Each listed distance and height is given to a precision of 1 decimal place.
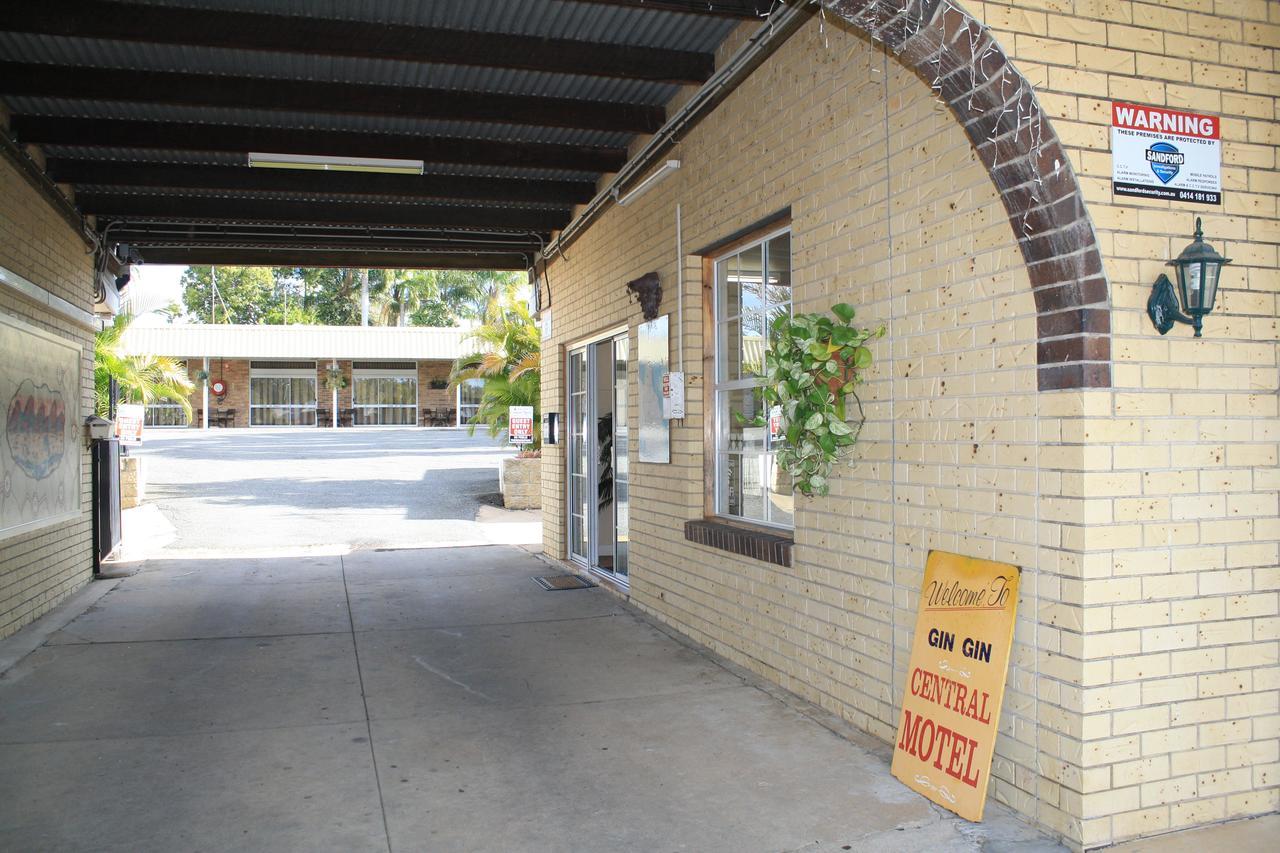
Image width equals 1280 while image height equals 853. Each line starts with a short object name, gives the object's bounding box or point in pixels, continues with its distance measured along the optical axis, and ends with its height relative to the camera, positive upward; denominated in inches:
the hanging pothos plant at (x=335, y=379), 1450.5 +80.2
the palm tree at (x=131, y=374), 585.7 +41.9
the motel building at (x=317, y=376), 1392.7 +87.4
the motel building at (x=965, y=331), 136.2 +16.0
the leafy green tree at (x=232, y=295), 2015.3 +296.0
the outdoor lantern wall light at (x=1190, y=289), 136.1 +19.1
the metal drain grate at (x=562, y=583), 350.3 -58.6
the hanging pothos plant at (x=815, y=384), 177.8 +8.1
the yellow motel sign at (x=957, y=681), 143.8 -41.5
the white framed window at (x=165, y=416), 1562.5 +28.5
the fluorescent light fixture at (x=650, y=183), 278.8 +75.9
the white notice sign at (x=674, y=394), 263.1 +9.3
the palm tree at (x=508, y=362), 674.8 +48.2
